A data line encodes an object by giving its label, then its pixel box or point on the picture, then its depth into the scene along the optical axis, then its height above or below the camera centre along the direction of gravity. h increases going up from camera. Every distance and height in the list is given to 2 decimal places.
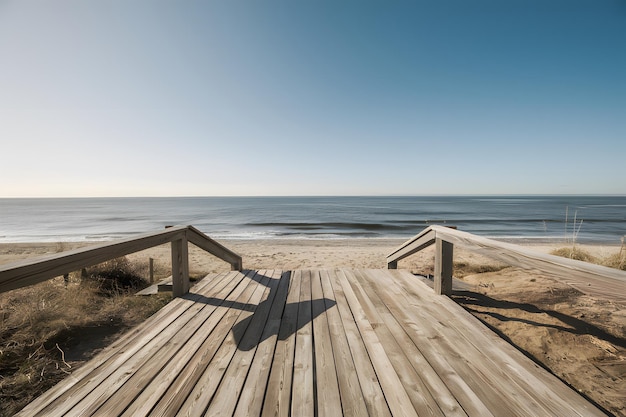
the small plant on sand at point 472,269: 6.73 -2.08
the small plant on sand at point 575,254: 6.86 -1.76
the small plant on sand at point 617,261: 6.00 -1.67
